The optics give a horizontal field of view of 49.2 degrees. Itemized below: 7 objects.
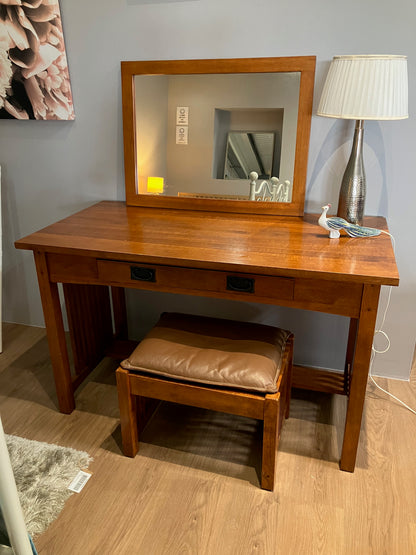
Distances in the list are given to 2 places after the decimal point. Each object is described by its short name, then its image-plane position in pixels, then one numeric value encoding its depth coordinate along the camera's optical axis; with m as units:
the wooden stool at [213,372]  1.34
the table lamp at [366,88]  1.33
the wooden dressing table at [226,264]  1.28
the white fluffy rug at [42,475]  1.35
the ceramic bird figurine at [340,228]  1.44
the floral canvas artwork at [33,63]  1.77
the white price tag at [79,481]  1.44
